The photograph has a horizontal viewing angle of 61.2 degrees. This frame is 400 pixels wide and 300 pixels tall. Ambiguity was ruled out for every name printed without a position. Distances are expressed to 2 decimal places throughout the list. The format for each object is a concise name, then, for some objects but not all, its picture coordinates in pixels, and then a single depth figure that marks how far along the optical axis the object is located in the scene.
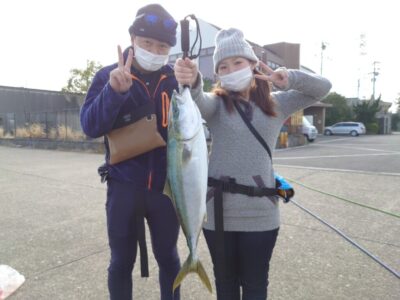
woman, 2.10
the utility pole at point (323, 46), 47.72
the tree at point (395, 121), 55.34
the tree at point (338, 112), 41.62
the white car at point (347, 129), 33.62
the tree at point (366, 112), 40.03
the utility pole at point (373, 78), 53.66
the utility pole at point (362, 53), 49.22
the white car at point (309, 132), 21.98
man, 2.13
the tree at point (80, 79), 29.98
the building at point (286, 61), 20.43
